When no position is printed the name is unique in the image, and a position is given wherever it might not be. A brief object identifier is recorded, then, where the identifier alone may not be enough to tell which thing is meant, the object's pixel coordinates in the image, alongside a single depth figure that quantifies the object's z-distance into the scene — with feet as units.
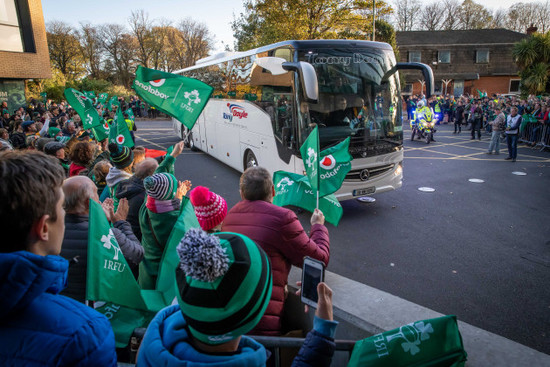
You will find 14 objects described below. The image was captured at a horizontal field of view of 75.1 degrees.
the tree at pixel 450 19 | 190.29
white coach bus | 23.56
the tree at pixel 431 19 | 190.29
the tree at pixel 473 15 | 188.14
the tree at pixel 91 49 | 178.40
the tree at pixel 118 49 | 182.29
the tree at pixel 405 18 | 190.29
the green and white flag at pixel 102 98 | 55.11
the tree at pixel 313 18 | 79.92
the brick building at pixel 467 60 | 149.07
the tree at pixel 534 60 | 88.38
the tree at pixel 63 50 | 165.07
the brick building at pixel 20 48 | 71.15
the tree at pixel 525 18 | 181.57
